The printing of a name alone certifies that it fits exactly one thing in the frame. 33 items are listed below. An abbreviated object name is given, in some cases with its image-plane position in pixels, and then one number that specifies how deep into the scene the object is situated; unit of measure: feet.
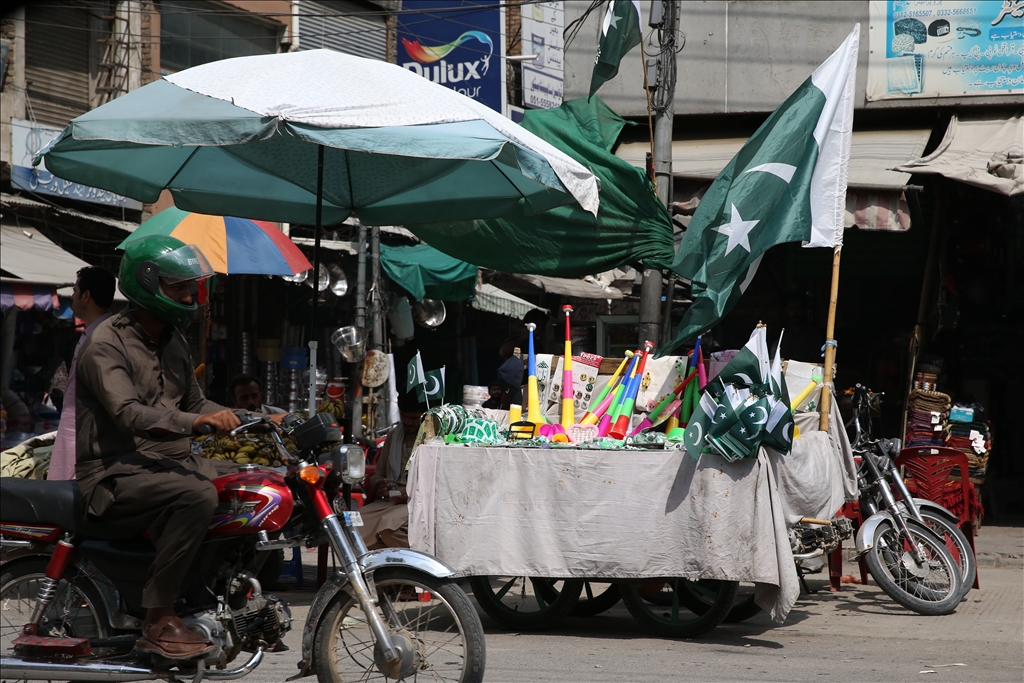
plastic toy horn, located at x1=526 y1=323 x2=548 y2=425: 43.78
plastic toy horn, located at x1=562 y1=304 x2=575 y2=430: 44.12
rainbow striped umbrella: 53.42
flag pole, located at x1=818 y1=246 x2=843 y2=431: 42.63
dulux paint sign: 96.12
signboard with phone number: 69.97
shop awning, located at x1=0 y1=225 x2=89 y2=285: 64.23
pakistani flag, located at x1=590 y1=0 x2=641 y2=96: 53.52
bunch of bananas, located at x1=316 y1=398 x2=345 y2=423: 61.26
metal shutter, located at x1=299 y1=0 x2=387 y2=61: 106.52
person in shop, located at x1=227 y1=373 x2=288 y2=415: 49.67
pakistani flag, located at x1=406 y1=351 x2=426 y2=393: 43.65
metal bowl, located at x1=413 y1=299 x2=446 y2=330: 92.94
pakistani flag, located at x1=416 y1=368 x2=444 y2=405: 43.70
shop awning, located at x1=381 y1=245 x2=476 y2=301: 79.15
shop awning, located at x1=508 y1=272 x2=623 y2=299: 92.73
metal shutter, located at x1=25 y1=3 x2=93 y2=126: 83.51
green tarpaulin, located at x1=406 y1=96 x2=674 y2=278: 49.73
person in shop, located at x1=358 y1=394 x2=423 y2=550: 41.70
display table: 37.24
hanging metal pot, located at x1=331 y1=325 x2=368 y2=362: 78.54
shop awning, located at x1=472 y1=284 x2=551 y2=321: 91.50
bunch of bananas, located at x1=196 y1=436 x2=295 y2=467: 42.60
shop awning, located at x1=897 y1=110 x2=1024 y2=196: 57.11
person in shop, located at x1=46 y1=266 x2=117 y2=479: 36.76
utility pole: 55.57
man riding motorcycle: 24.98
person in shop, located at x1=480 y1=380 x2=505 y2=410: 80.74
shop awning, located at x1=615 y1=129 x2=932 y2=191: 62.03
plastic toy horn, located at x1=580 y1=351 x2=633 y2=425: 43.19
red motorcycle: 25.21
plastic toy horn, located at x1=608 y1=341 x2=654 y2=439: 42.73
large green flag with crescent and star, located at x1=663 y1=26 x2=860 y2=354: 44.88
